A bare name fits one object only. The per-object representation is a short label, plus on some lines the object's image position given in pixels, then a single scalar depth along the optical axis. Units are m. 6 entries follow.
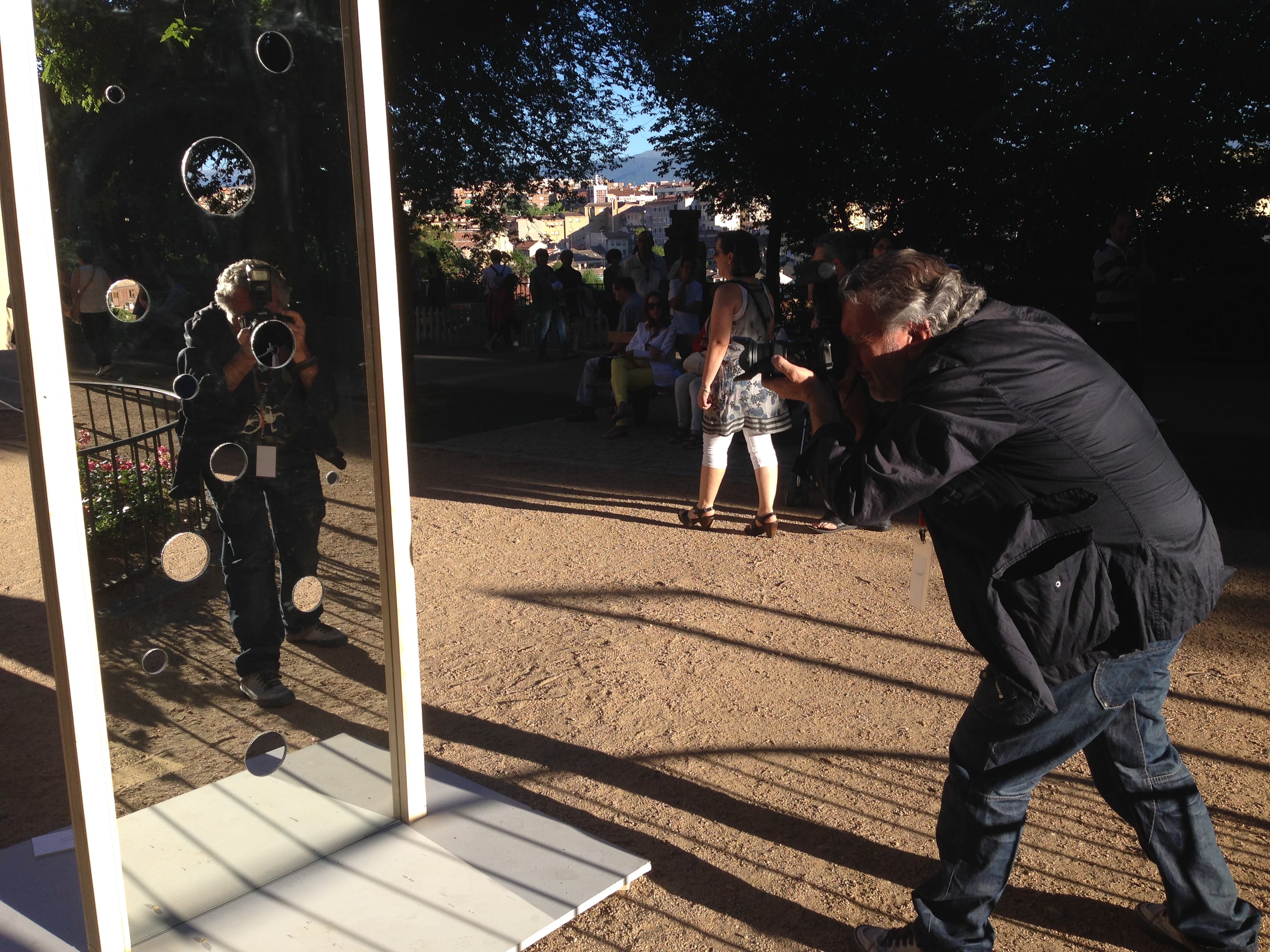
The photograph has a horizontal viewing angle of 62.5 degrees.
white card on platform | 2.98
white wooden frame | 2.01
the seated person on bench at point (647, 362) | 8.79
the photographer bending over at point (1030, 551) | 2.18
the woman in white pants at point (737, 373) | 5.69
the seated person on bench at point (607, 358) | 9.65
